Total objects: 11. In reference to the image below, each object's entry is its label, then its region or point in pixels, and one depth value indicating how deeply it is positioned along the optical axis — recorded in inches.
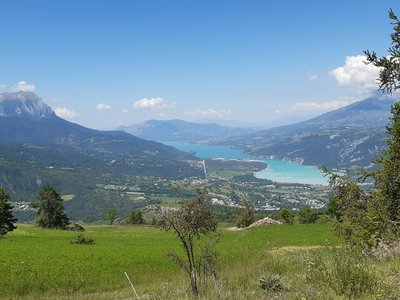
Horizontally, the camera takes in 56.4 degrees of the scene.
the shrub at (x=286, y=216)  3110.5
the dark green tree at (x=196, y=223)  404.2
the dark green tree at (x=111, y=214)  4377.5
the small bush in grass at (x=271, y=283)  365.1
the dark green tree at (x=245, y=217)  2859.3
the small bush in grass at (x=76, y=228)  2739.2
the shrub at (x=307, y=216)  3063.5
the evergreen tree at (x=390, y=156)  487.2
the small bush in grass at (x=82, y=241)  1542.8
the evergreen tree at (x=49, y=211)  2950.3
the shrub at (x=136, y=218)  3681.1
